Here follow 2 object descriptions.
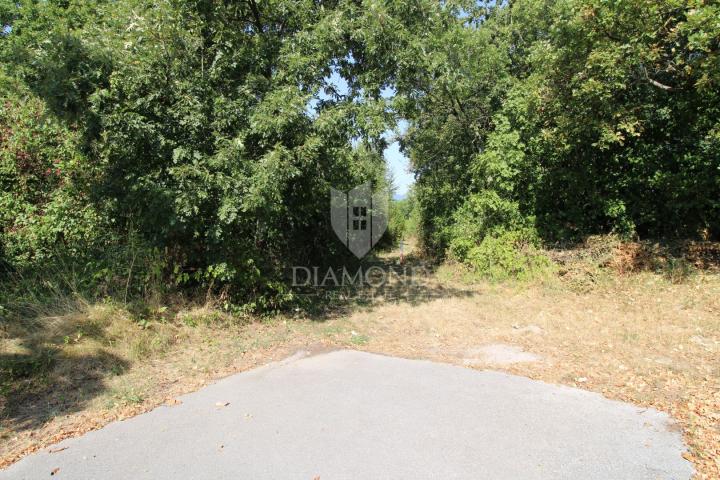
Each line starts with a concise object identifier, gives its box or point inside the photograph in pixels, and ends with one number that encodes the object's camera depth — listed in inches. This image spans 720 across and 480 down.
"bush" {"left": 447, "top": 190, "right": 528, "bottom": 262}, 384.5
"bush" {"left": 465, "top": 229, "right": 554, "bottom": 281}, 348.2
